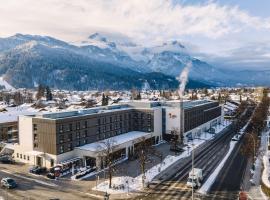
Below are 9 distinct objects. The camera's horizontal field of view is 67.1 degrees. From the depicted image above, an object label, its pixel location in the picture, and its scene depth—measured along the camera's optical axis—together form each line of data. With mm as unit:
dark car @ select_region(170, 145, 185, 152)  54721
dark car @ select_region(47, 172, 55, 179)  40021
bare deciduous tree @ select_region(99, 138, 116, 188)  43358
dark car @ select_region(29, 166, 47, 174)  42065
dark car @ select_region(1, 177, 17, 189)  35959
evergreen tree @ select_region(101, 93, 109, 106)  117180
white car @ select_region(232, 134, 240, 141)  65486
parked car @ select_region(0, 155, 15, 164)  47376
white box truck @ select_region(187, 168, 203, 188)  35324
